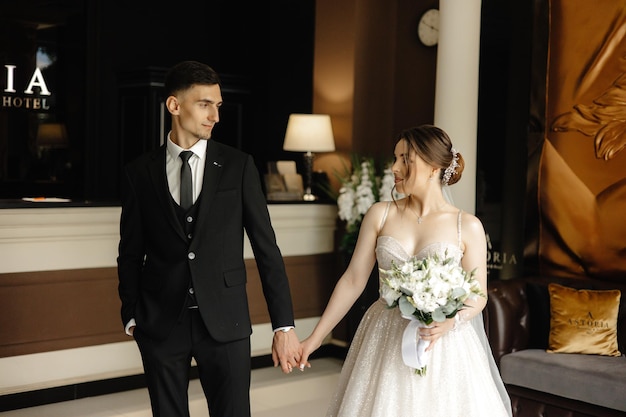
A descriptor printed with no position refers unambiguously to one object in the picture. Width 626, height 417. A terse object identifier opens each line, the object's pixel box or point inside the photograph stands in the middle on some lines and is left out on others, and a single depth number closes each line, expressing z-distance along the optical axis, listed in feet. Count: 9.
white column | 20.11
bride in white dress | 10.52
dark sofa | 15.85
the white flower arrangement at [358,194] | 21.98
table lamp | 24.81
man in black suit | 10.40
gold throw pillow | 17.17
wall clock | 24.24
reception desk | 17.79
